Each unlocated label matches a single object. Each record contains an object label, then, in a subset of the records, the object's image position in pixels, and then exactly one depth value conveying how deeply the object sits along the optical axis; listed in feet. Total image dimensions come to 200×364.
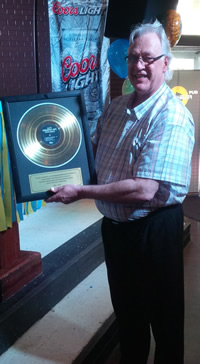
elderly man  4.28
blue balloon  8.96
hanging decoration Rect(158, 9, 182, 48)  9.81
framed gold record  4.57
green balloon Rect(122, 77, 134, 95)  9.87
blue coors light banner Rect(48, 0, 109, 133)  9.50
